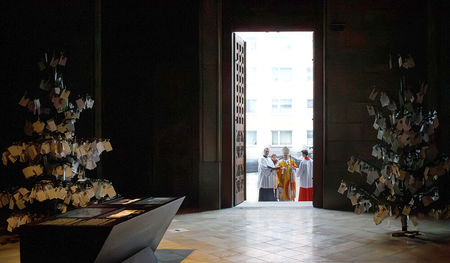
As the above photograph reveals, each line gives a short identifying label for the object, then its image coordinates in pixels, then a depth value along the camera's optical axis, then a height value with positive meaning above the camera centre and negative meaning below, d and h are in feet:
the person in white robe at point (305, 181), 36.39 -3.04
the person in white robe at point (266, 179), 36.45 -2.91
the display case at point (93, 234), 12.40 -2.45
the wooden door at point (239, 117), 32.50 +1.52
